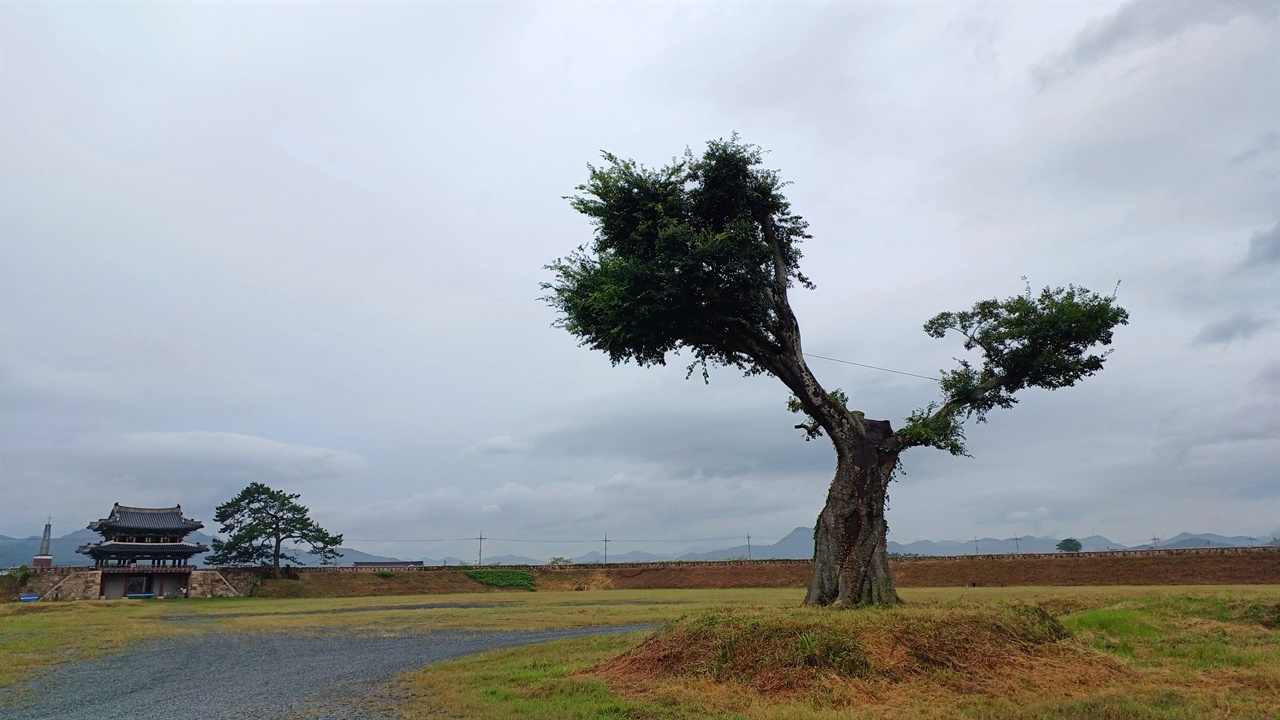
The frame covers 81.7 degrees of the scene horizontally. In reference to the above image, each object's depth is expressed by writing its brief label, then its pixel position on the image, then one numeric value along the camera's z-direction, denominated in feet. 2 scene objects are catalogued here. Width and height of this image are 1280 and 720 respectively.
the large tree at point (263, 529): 243.60
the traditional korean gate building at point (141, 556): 236.02
